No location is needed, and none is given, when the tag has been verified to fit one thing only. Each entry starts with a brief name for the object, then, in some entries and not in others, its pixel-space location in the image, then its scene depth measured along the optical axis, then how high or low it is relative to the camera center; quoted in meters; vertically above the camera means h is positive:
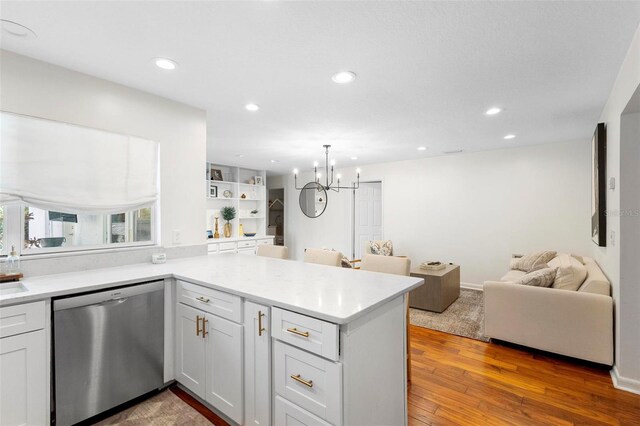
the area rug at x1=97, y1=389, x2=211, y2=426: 1.89 -1.33
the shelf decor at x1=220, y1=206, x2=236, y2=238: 6.24 -0.03
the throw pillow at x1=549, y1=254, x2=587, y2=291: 2.79 -0.60
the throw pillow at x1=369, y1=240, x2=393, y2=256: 5.78 -0.66
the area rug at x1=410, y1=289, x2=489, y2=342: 3.34 -1.32
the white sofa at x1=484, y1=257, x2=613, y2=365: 2.51 -0.96
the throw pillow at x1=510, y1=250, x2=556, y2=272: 4.05 -0.65
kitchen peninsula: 1.36 -0.68
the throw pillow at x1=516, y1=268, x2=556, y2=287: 2.91 -0.64
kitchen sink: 1.79 -0.46
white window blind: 1.96 +0.36
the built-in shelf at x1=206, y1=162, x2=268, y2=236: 6.17 +0.37
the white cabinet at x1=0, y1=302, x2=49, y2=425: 1.55 -0.83
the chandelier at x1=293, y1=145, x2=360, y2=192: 4.48 +1.01
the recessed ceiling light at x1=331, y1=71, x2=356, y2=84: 2.22 +1.06
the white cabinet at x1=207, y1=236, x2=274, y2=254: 5.57 -0.61
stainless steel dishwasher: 1.75 -0.87
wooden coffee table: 3.89 -1.05
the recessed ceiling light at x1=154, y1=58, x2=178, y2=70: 2.03 +1.06
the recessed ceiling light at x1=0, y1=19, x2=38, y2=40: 1.64 +1.06
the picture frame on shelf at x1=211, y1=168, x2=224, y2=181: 6.13 +0.84
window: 2.05 -0.12
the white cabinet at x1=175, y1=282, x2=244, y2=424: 1.75 -0.90
